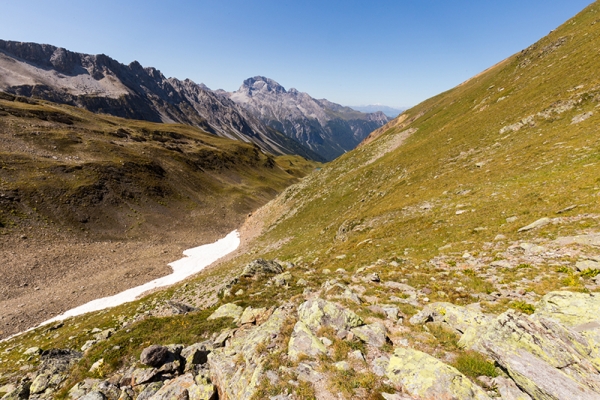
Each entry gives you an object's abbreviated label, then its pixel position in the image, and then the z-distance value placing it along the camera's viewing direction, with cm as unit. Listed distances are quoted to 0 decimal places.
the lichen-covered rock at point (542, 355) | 700
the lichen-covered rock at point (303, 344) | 1038
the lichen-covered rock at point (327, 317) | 1190
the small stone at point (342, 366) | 933
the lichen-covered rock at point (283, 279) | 2200
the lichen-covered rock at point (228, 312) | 1812
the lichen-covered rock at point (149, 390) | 1158
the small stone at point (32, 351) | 2140
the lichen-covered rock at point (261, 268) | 2525
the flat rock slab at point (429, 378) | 762
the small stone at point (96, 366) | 1419
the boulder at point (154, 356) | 1278
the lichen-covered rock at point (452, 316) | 1105
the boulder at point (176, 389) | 1102
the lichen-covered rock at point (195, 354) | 1316
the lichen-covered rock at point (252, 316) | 1593
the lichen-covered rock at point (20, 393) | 1323
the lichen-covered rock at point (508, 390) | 726
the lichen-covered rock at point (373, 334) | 1072
